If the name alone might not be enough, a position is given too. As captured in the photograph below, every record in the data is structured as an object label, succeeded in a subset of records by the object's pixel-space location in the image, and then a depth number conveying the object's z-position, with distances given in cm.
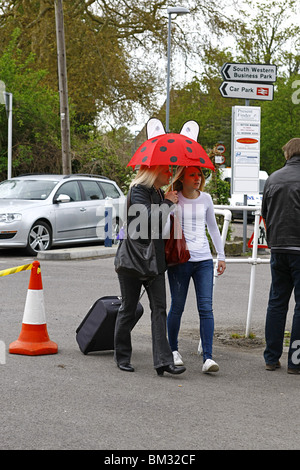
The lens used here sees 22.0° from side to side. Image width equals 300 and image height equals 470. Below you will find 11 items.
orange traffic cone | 650
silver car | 1459
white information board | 1541
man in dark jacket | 612
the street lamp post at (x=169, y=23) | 2683
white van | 1588
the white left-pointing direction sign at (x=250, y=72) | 1221
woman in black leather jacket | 577
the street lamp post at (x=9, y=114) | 1852
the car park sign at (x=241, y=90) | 1192
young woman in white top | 608
